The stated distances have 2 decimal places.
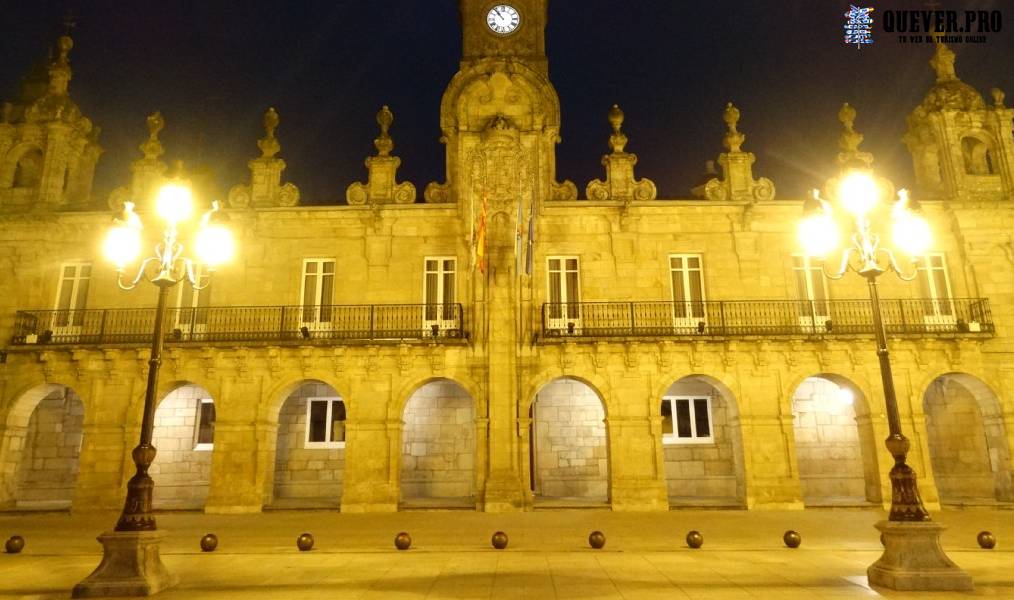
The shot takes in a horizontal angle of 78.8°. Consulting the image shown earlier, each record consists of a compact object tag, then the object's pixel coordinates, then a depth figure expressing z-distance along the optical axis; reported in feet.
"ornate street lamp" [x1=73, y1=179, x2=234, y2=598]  24.66
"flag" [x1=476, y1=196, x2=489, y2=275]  58.08
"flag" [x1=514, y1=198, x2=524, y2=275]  59.26
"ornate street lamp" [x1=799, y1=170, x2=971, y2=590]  24.68
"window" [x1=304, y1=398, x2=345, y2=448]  66.08
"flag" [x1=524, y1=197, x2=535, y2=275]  58.49
